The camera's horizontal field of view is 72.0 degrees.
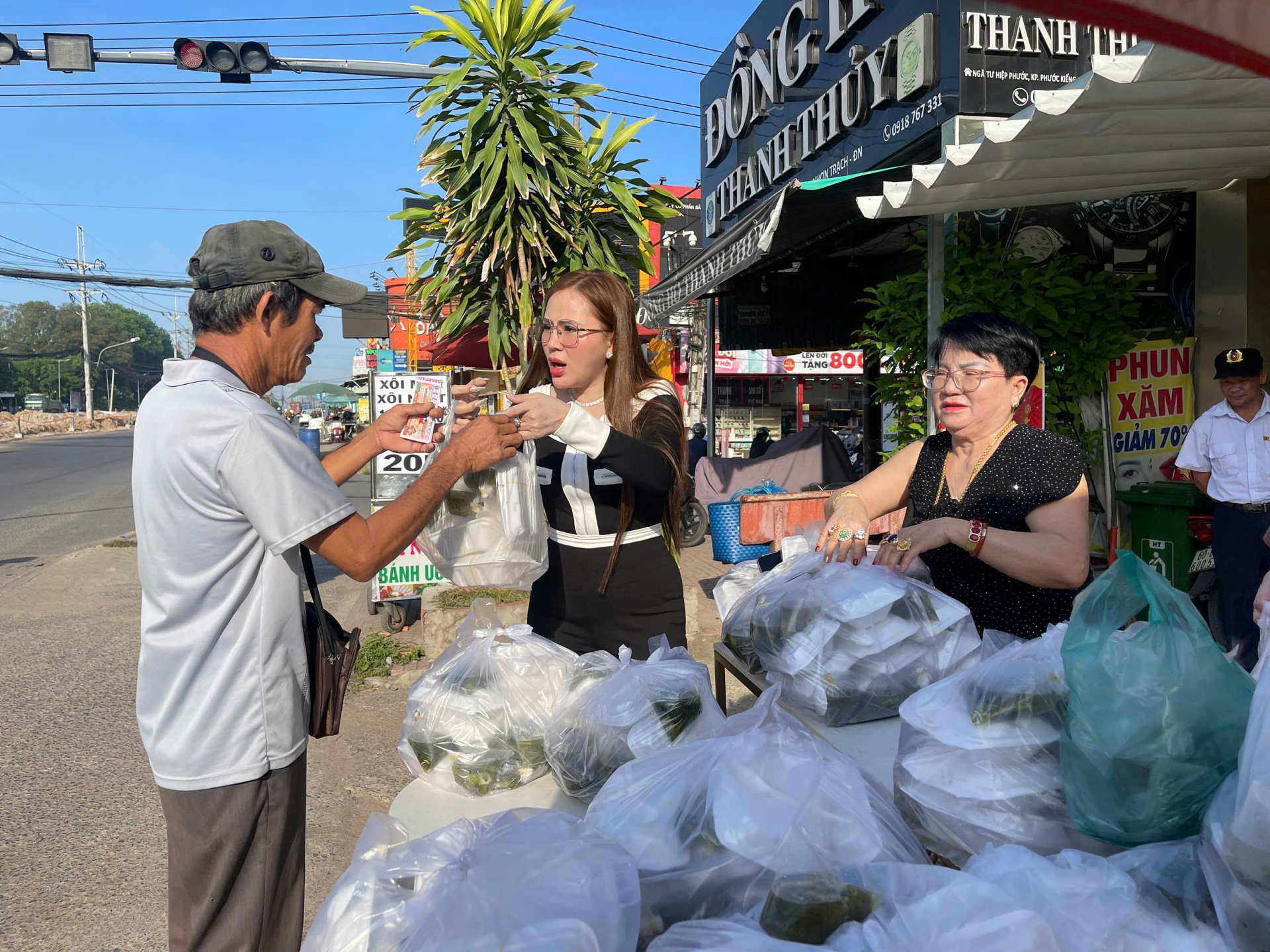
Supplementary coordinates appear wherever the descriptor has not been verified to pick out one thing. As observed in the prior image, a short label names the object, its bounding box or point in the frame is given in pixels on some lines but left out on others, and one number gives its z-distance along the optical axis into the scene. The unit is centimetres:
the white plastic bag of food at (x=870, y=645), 172
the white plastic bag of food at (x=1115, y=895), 87
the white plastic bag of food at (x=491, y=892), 93
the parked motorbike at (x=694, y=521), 951
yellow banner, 522
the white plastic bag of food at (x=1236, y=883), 83
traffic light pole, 952
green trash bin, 502
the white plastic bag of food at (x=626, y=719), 159
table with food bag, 88
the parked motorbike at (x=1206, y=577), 494
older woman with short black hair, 203
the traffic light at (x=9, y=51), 1055
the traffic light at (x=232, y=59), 1030
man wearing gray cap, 146
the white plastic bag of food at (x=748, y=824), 103
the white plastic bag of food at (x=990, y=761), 114
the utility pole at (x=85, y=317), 5484
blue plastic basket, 749
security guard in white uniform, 452
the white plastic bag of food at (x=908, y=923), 85
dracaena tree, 521
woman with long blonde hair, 233
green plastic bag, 99
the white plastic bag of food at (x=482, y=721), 176
